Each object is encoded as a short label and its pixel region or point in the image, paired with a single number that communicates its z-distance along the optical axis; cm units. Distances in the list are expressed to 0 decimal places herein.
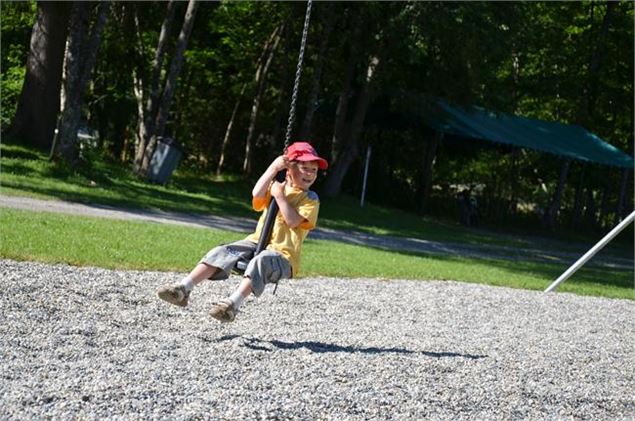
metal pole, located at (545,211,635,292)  1484
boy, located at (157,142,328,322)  862
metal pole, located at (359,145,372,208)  3703
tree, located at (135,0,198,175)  2941
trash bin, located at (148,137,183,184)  2897
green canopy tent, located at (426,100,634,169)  3897
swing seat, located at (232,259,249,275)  879
